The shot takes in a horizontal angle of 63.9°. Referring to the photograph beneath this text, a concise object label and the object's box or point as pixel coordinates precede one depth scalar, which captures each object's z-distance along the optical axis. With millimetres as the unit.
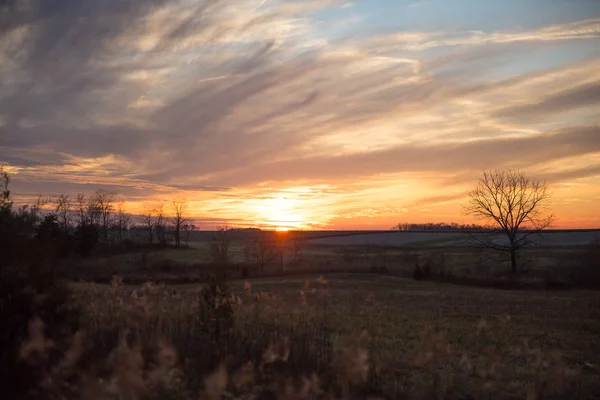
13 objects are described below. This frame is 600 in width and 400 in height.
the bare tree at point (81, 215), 86812
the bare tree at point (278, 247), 62869
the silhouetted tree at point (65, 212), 72188
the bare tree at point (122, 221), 102500
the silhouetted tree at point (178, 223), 93312
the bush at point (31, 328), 6168
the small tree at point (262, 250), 58750
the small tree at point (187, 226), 95600
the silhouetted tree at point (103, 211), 93825
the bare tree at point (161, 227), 85250
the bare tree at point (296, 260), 57562
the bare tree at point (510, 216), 49750
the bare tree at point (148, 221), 95150
